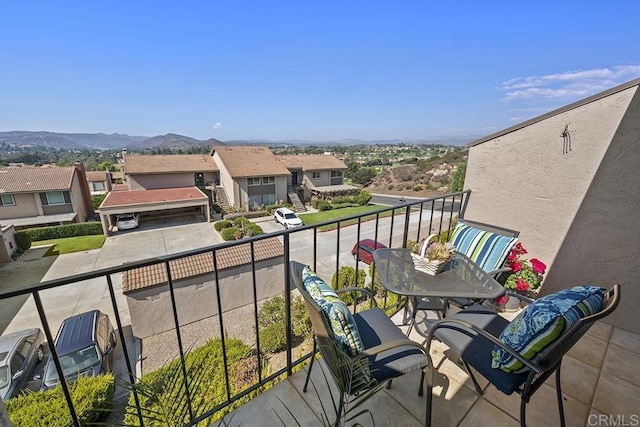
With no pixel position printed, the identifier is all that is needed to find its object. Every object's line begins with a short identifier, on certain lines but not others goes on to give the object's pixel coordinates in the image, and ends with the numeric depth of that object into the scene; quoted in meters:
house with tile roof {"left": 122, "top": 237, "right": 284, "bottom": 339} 6.75
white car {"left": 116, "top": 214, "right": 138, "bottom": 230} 14.90
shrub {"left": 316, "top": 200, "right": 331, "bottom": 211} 19.77
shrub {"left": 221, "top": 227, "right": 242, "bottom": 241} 13.45
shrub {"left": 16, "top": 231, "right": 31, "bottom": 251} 12.41
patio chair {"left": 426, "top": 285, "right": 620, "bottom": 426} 1.06
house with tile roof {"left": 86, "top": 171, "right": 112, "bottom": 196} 26.11
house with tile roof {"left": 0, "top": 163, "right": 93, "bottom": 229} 14.57
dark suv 4.81
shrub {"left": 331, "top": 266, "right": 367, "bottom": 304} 7.42
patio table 1.71
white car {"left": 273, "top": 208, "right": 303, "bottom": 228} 14.89
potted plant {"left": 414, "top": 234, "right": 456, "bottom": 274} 1.94
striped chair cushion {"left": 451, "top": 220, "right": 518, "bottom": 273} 2.38
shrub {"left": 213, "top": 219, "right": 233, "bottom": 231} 15.02
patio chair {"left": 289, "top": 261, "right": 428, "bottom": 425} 1.16
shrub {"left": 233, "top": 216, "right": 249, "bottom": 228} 15.02
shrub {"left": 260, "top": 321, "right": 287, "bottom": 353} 5.23
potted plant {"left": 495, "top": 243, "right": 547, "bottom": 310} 2.75
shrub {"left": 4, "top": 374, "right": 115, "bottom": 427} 2.88
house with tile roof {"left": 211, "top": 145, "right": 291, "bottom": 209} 17.69
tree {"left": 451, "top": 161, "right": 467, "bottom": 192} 19.86
